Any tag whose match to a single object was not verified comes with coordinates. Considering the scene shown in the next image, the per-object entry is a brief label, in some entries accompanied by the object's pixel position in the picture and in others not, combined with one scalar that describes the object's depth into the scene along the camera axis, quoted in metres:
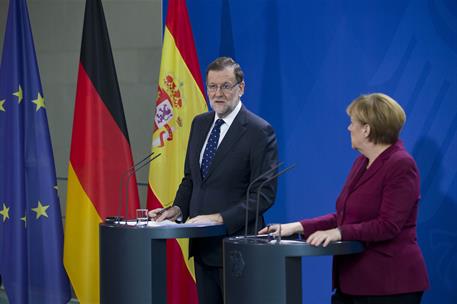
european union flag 9.16
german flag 9.02
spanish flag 8.99
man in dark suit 6.36
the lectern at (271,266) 4.98
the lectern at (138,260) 6.01
